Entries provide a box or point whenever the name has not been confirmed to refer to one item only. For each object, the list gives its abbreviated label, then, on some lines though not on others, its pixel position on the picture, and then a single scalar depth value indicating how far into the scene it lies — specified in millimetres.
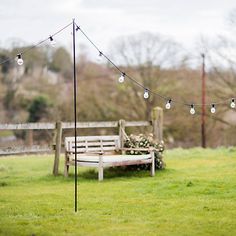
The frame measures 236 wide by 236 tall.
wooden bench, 10508
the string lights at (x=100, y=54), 7949
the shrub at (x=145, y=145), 11742
